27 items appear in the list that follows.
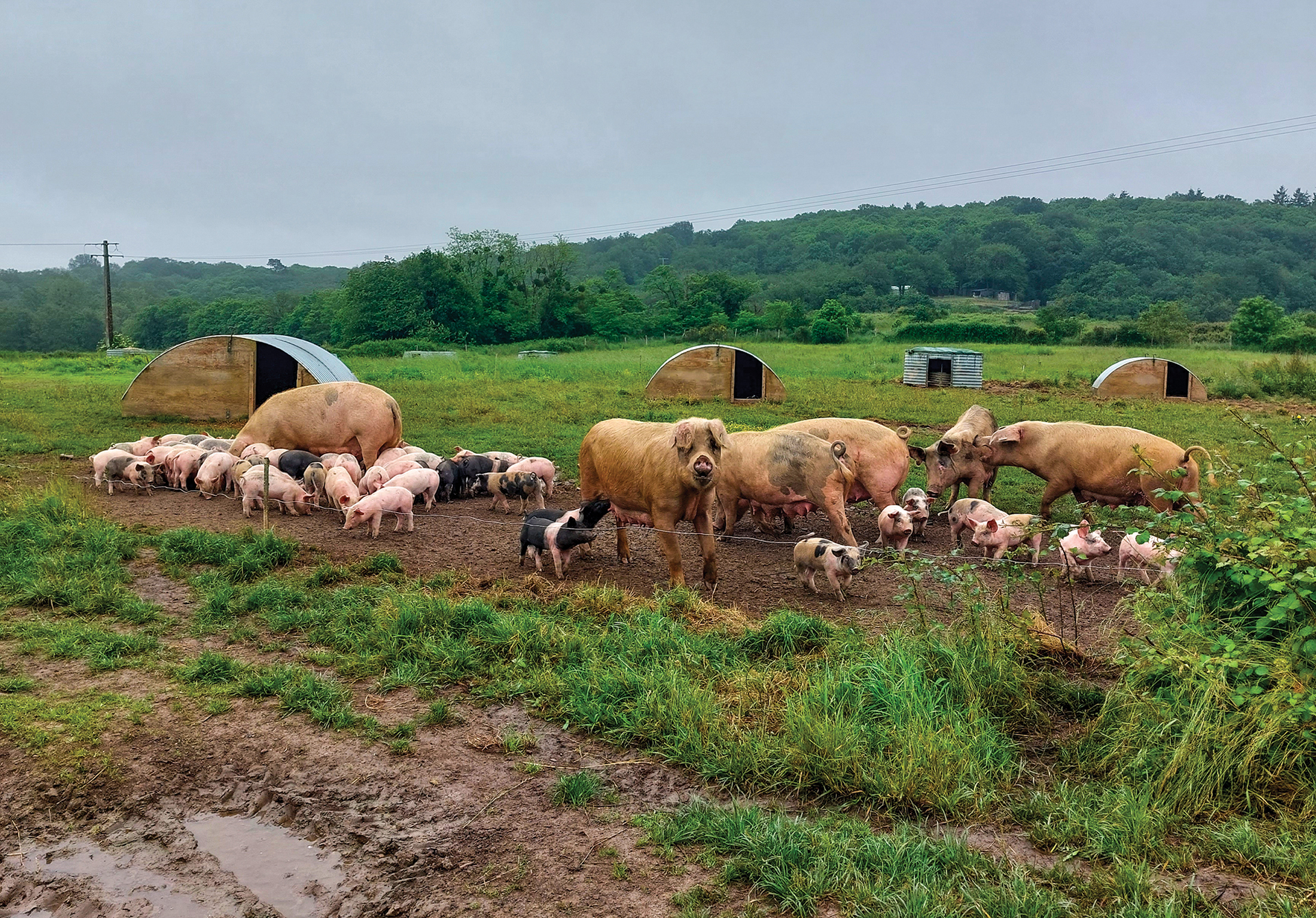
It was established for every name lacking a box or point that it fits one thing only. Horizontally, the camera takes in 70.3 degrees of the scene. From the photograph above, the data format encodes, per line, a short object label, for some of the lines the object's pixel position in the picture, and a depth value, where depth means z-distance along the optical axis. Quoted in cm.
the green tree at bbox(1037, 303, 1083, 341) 4969
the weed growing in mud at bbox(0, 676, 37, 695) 571
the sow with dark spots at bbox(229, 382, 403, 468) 1317
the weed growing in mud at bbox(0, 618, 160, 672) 624
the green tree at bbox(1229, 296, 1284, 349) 4469
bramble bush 432
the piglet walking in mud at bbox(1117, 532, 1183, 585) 746
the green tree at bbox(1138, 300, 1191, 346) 4669
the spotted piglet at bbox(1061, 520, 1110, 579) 852
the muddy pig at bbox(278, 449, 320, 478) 1181
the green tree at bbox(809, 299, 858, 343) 5322
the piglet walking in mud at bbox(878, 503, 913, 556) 929
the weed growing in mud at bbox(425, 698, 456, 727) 541
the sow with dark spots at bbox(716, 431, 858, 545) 940
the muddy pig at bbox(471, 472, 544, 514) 1133
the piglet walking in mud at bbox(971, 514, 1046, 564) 879
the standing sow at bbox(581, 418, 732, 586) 802
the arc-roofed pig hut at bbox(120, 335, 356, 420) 1908
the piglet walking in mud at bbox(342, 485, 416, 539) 968
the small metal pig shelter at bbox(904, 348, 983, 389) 2944
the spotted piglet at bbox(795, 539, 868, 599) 782
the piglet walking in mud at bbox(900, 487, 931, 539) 970
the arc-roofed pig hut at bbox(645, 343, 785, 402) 2408
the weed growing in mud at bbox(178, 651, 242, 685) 596
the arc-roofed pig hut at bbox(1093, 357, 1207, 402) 2625
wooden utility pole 4403
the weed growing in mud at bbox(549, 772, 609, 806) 453
